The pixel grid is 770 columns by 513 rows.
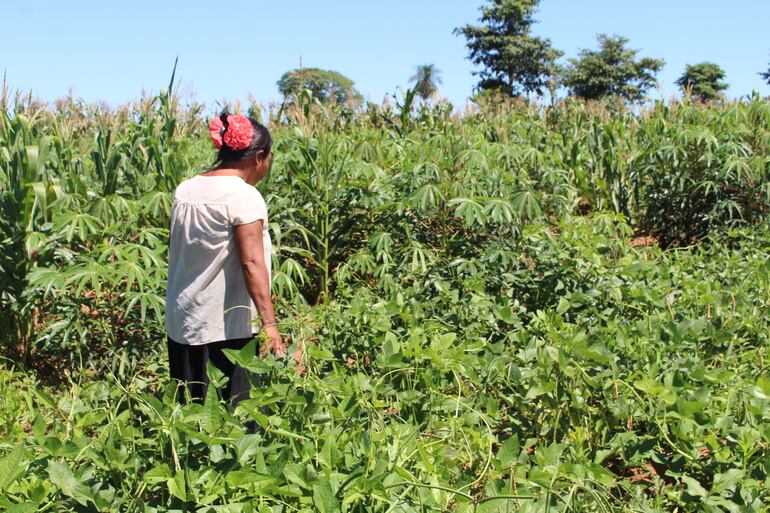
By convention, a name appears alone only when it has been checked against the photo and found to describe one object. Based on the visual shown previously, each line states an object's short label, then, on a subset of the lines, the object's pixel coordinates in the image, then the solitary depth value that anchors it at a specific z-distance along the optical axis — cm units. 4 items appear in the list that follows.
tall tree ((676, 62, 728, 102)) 4769
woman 248
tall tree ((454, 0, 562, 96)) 4269
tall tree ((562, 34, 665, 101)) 4316
